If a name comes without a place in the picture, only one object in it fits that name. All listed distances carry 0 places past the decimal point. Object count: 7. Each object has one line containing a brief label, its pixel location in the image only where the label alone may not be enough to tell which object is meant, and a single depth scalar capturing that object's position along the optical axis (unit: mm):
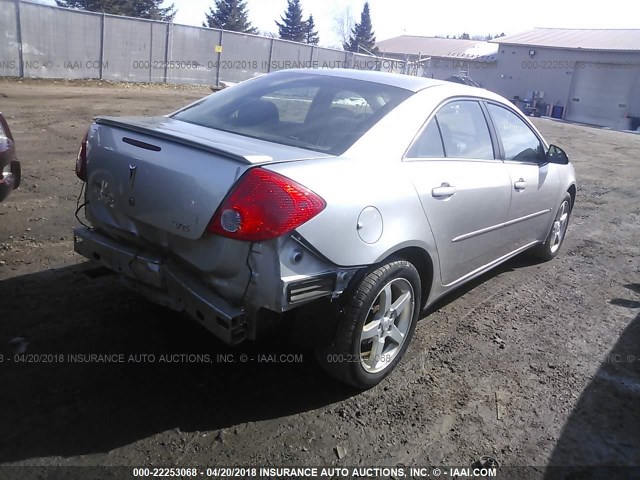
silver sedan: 2555
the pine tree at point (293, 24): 59438
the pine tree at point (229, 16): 50062
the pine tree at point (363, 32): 66688
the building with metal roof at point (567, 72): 34250
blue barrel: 36125
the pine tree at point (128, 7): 38594
